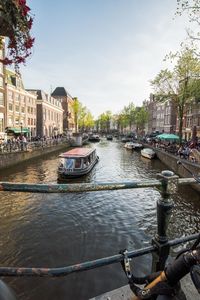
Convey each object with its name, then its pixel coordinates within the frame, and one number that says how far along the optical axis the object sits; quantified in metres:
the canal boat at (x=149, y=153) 36.00
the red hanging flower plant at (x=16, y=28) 3.78
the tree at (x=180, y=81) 30.34
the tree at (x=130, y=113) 89.16
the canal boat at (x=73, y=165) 20.34
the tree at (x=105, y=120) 126.12
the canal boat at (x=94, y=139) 82.13
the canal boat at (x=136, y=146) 50.71
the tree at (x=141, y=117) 81.06
